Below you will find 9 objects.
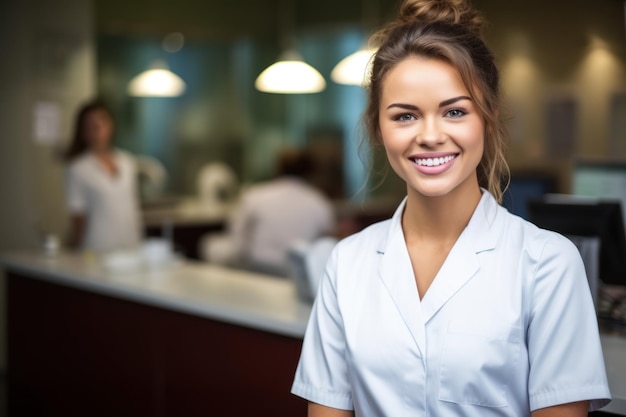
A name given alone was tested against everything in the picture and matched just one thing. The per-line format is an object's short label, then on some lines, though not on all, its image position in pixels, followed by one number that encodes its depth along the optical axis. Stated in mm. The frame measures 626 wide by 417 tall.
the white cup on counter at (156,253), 4418
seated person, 5602
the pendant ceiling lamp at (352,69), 6227
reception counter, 3113
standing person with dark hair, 5492
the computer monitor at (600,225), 2910
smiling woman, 1705
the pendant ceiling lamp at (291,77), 5535
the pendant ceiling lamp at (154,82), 7613
